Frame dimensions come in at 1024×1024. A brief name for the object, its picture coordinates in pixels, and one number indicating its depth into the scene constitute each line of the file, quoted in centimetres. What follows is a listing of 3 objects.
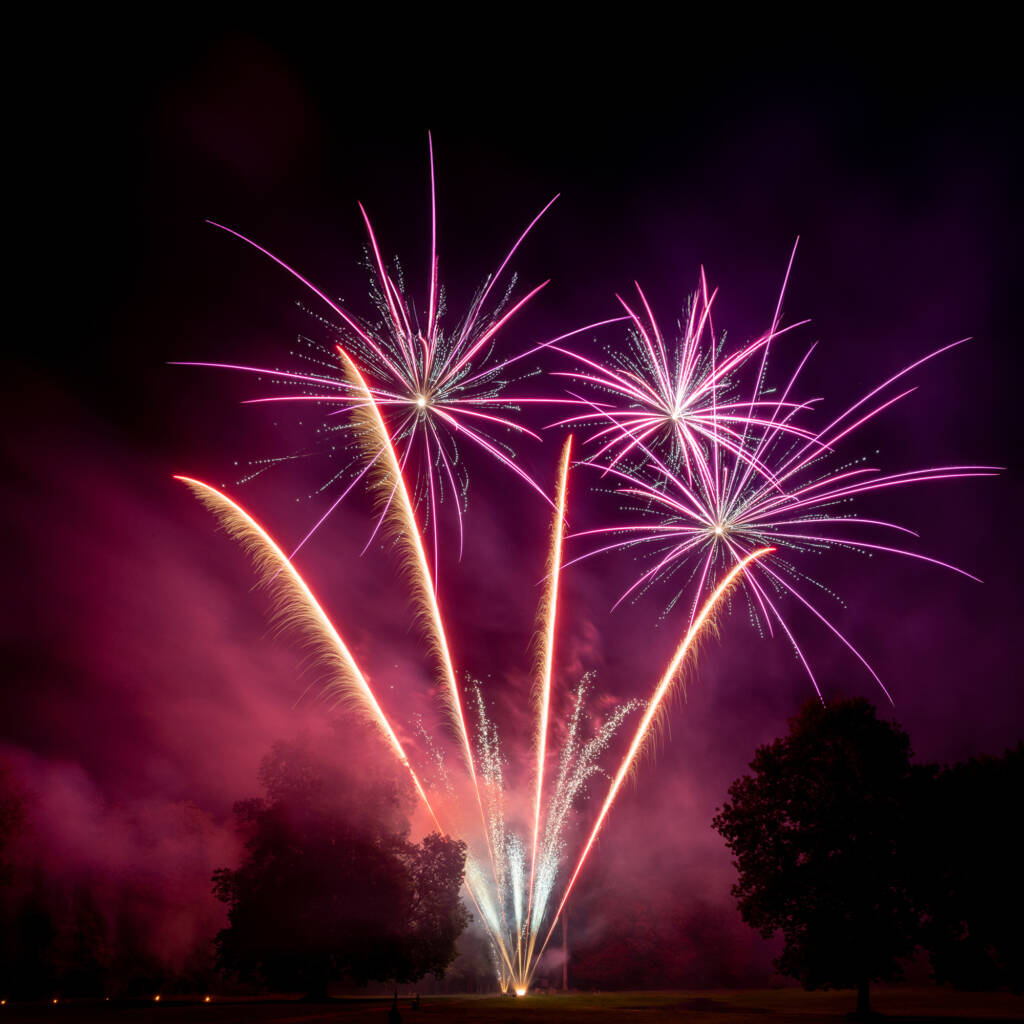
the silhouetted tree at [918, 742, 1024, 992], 3547
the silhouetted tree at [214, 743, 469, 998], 4094
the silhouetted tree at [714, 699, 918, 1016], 3556
